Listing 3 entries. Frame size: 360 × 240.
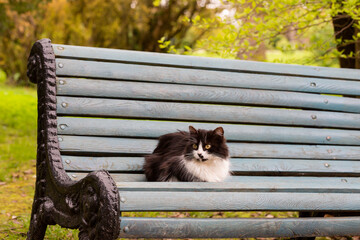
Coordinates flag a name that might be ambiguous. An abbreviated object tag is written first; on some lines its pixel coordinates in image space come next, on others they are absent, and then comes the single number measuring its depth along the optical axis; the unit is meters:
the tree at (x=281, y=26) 7.63
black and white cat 5.15
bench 4.00
